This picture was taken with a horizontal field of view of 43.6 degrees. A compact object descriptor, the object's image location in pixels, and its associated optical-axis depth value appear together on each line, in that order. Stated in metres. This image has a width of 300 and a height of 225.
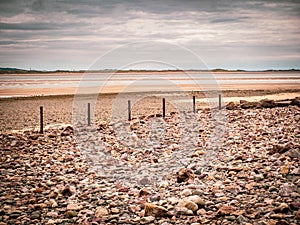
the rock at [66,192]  8.20
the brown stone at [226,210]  6.49
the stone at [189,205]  6.84
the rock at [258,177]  8.12
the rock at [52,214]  7.08
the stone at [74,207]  7.33
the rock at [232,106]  23.37
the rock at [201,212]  6.65
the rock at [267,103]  23.05
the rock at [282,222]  5.78
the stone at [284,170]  8.25
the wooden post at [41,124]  16.82
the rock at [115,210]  7.07
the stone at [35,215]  7.03
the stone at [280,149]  10.08
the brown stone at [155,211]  6.71
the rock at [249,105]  23.31
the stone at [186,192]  7.70
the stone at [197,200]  6.99
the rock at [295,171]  8.03
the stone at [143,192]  7.92
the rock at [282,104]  23.48
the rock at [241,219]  6.12
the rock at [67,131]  16.26
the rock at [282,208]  6.26
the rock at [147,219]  6.54
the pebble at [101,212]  6.94
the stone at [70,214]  6.98
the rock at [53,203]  7.56
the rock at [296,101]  22.98
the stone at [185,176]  8.72
